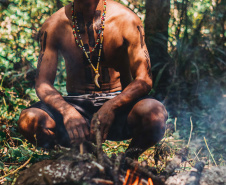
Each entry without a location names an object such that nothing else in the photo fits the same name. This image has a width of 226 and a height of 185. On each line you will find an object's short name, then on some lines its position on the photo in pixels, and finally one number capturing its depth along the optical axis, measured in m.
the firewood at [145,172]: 1.87
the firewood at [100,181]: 1.72
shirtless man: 2.42
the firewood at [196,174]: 1.97
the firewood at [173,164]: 2.01
